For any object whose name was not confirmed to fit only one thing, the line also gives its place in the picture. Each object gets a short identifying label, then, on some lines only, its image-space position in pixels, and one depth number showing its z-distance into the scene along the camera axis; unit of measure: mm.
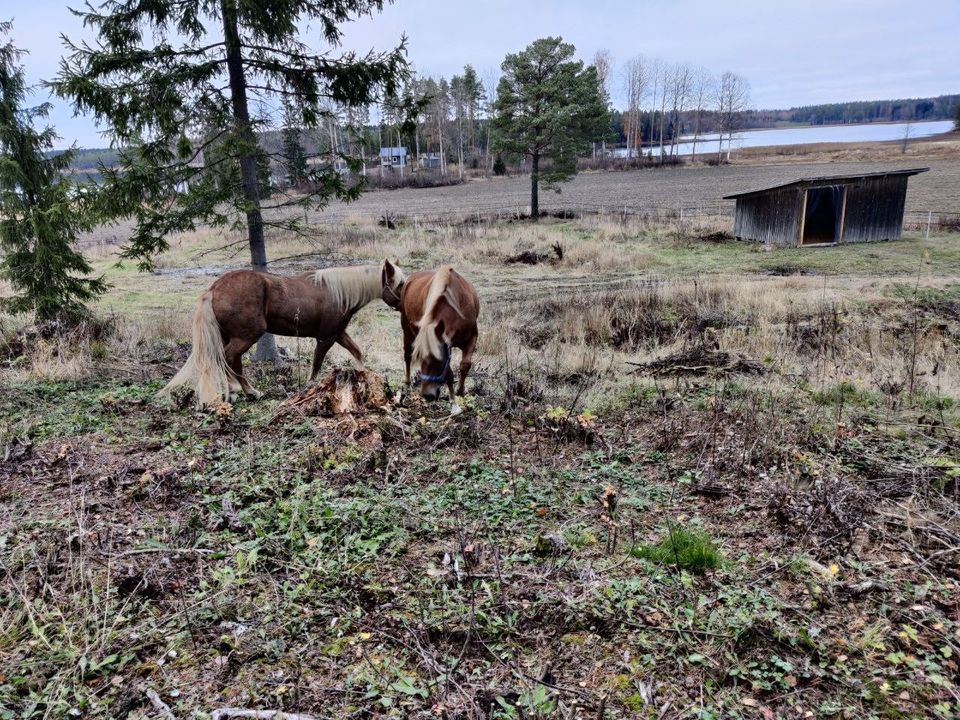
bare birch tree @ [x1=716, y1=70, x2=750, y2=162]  87438
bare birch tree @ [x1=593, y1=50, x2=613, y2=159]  79006
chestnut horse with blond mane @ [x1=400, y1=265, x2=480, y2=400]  5938
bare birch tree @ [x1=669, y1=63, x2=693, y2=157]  84438
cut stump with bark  5734
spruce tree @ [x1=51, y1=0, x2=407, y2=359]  7293
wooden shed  22531
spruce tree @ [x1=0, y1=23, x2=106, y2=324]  9891
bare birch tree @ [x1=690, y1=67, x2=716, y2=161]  88188
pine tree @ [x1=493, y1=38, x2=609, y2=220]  31531
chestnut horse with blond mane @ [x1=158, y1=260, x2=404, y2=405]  6461
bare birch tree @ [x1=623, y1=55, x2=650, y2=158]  76875
